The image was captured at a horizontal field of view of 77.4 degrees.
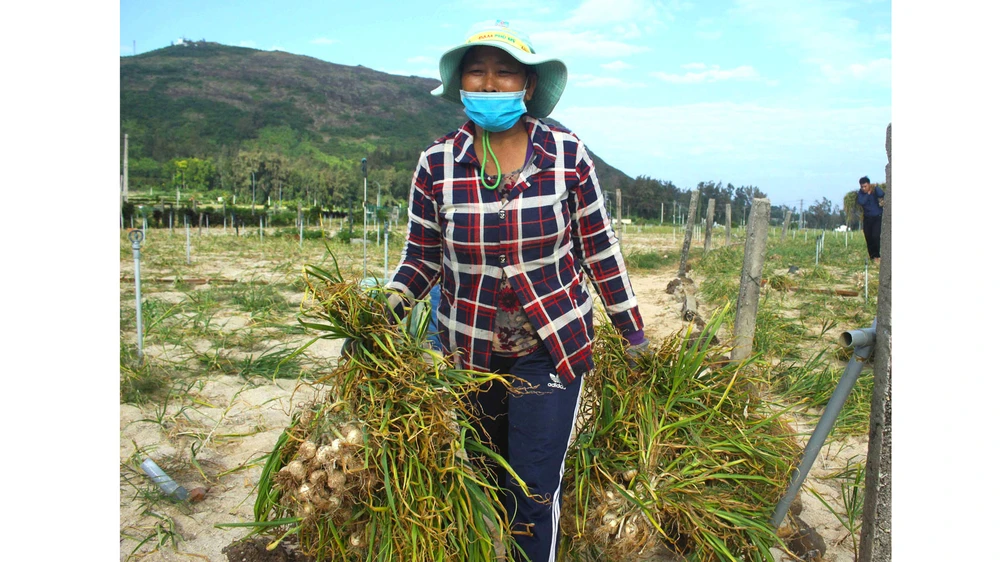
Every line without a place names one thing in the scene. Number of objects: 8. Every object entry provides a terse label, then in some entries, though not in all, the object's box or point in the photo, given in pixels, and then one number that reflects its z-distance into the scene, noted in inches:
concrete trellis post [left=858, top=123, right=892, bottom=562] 57.6
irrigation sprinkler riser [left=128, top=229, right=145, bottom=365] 155.1
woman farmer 63.2
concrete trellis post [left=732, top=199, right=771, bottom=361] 100.3
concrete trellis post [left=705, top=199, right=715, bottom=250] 473.9
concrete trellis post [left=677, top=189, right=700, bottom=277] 364.4
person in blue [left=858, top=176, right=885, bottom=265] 345.1
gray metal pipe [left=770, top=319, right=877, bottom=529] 60.9
